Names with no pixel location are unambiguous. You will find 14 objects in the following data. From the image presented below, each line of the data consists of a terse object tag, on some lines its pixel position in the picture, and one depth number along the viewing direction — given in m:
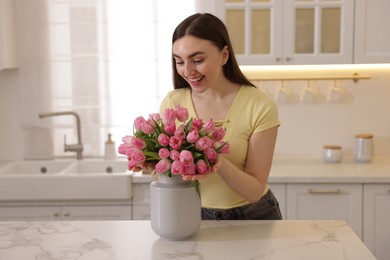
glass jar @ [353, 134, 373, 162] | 3.57
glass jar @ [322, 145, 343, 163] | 3.56
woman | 1.85
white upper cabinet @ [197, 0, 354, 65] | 3.35
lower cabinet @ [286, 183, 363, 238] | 3.21
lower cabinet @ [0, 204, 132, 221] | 3.27
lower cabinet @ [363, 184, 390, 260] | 3.19
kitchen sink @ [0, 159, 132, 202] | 3.21
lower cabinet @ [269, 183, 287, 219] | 3.21
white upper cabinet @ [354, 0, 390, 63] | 3.33
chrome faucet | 3.68
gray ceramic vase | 1.72
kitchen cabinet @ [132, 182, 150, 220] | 3.27
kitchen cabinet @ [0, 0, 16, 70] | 3.48
